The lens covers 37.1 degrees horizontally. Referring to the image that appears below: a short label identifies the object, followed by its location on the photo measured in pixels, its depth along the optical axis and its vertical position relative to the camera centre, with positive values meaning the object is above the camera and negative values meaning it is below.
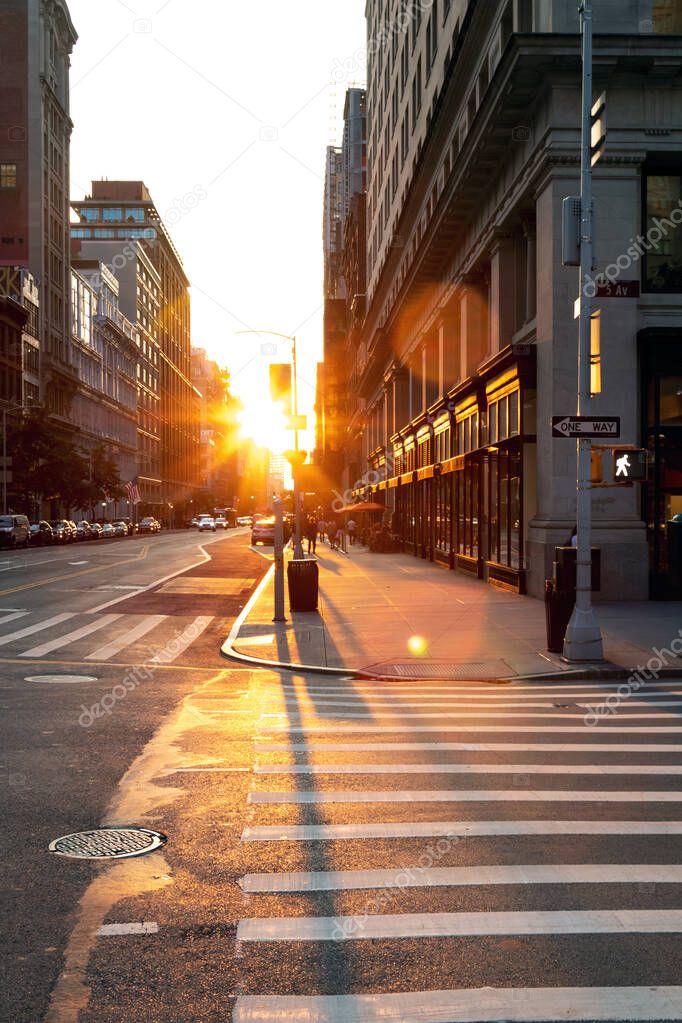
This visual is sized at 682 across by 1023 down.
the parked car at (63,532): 72.41 -1.58
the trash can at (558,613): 16.02 -1.65
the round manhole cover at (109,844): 6.44 -2.18
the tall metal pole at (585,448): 14.95 +0.89
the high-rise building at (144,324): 136.12 +26.58
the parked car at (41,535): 67.19 -1.62
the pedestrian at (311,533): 51.72 -1.20
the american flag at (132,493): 98.88 +1.69
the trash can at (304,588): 22.56 -1.74
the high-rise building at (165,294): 152.88 +37.73
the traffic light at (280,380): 22.72 +2.90
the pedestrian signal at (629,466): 15.24 +0.63
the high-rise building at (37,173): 89.12 +30.45
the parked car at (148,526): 119.62 -1.88
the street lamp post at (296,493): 30.81 +0.49
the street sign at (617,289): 14.35 +3.10
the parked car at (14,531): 58.59 -1.22
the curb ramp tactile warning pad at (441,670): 14.35 -2.34
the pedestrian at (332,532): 60.72 -1.40
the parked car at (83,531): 82.75 -1.75
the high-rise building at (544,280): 22.94 +5.92
